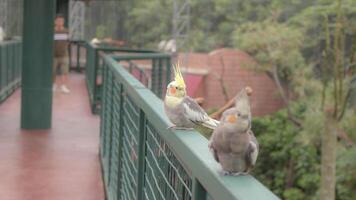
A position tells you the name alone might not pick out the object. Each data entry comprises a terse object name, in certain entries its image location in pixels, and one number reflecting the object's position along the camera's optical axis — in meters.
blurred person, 12.58
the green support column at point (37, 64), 9.28
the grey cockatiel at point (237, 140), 1.78
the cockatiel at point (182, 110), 2.68
